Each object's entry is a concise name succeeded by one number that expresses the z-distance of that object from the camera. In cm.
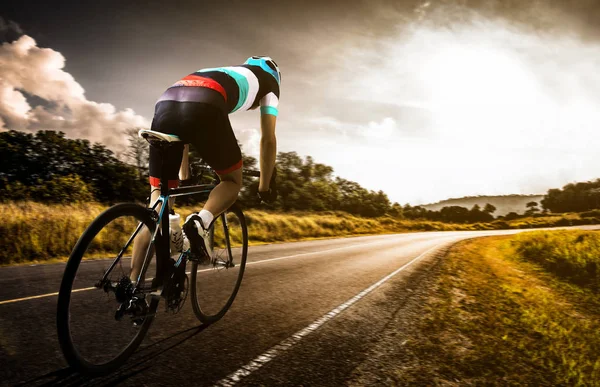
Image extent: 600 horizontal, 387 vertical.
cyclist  235
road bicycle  191
